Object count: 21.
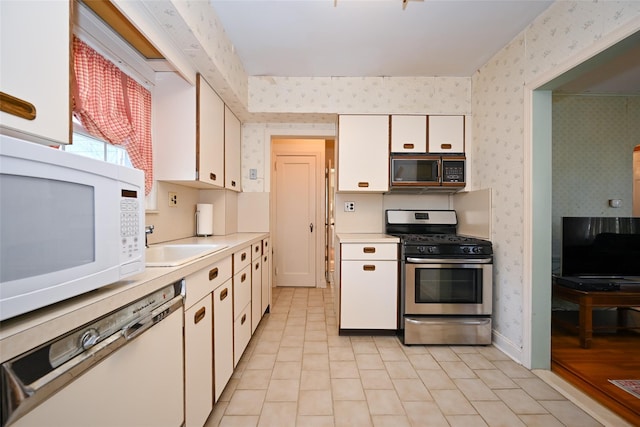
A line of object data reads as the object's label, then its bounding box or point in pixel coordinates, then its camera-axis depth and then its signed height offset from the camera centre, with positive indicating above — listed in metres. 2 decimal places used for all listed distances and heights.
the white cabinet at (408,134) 2.69 +0.80
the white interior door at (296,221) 4.04 -0.10
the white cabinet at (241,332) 1.76 -0.84
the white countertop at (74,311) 0.48 -0.21
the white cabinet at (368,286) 2.40 -0.63
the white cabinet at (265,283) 2.71 -0.70
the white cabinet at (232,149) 2.54 +0.65
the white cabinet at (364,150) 2.69 +0.64
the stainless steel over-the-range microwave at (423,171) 2.66 +0.43
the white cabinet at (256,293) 2.26 -0.70
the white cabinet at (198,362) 1.13 -0.67
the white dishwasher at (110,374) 0.50 -0.39
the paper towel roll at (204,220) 2.41 -0.05
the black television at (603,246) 2.45 -0.28
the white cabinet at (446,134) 2.69 +0.81
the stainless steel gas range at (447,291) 2.28 -0.64
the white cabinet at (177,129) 1.91 +0.60
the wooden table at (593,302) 2.20 -0.71
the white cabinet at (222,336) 1.44 -0.70
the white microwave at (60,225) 0.49 -0.03
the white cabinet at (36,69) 0.70 +0.41
